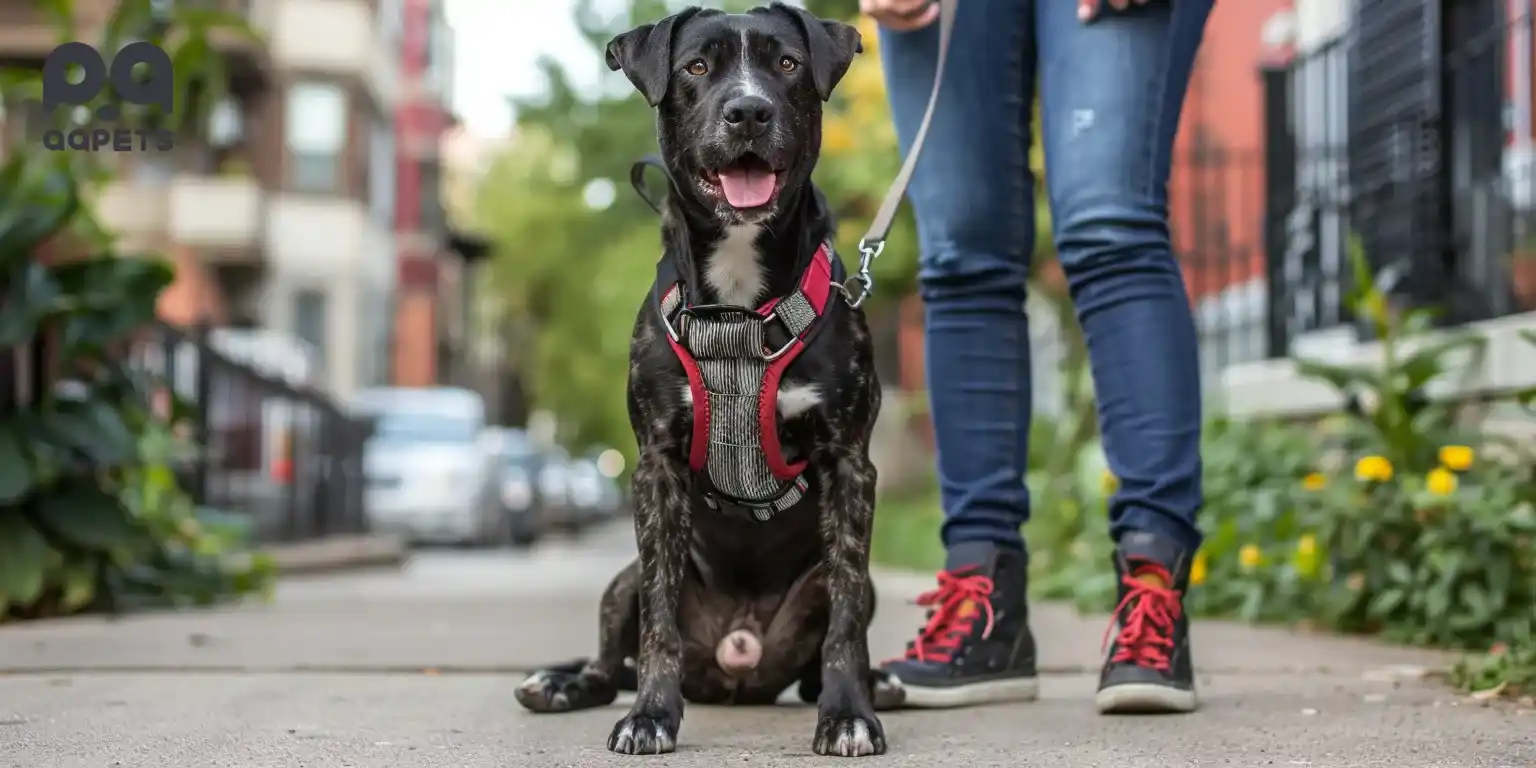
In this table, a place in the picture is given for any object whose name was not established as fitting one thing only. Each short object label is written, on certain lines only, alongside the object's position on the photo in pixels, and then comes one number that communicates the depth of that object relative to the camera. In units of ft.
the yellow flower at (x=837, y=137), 41.45
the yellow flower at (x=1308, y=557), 17.84
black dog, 10.50
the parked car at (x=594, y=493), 138.31
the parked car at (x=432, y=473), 63.36
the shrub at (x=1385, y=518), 15.78
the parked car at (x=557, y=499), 104.01
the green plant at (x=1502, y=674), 11.78
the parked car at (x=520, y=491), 73.97
